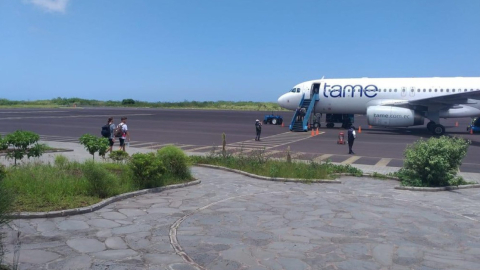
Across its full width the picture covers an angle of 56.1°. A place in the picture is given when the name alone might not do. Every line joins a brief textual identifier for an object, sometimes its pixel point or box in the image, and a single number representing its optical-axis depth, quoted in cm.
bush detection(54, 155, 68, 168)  1385
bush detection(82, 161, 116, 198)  1047
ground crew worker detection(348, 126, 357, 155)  2220
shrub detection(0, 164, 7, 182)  958
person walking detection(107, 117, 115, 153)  2047
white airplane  3291
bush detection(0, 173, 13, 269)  525
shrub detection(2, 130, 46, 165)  1391
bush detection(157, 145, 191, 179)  1326
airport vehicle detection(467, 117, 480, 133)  3506
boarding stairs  3650
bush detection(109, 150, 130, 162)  1519
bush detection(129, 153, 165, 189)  1170
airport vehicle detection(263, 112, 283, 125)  4559
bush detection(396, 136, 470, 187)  1307
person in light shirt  2080
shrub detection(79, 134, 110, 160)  1526
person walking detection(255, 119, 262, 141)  2841
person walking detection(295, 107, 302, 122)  3766
